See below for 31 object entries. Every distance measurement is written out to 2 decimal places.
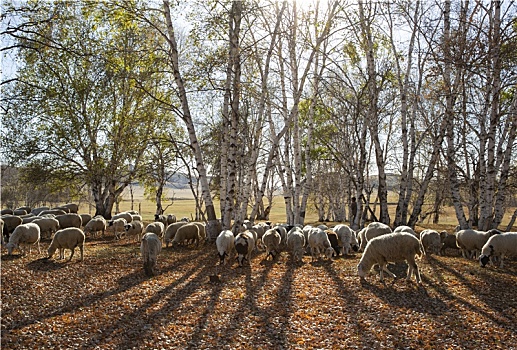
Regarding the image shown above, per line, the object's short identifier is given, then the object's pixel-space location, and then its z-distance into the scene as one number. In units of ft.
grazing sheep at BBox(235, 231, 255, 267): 39.45
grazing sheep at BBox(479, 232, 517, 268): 38.11
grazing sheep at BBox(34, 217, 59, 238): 54.54
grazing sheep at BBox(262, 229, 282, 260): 43.62
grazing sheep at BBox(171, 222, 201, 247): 51.29
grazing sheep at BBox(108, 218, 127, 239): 60.64
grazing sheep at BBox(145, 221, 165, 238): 57.16
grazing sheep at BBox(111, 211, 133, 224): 69.97
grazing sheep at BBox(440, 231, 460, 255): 48.96
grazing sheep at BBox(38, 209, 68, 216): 73.26
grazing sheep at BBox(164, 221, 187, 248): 52.70
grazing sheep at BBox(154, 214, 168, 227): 75.87
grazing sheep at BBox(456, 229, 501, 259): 43.29
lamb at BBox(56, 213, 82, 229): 61.68
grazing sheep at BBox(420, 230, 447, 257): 47.26
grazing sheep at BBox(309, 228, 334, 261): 43.62
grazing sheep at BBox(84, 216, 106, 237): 61.57
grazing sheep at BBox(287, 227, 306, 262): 42.65
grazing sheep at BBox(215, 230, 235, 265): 40.06
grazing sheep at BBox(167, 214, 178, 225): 78.12
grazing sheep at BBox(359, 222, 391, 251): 45.31
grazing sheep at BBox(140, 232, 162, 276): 34.60
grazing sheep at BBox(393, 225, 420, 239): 44.87
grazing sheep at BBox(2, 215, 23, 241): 55.62
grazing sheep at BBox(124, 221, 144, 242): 58.07
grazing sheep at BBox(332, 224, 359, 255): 47.21
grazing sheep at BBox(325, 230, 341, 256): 45.82
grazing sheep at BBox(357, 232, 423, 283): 31.55
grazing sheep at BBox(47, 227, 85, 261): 39.60
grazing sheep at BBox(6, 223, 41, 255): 42.50
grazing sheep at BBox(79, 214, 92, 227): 72.49
